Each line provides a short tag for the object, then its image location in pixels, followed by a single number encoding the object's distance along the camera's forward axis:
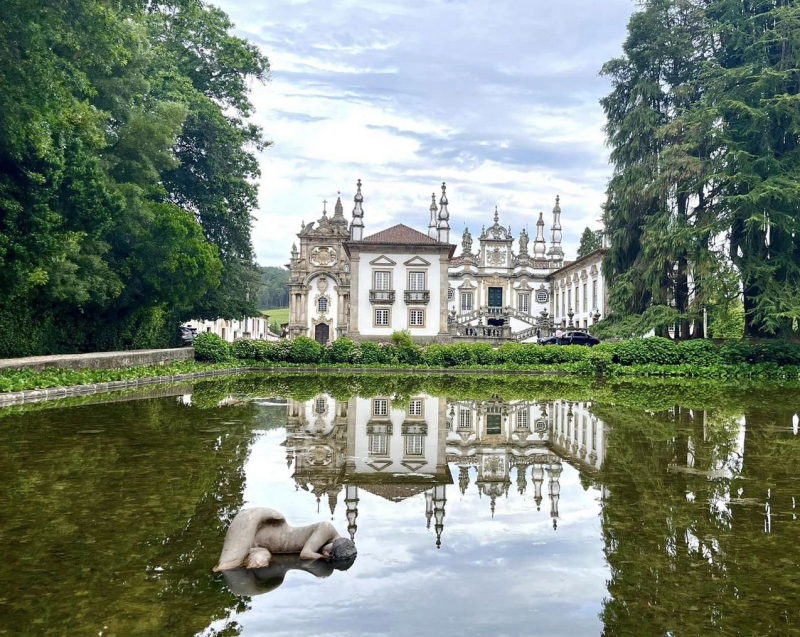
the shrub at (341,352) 27.45
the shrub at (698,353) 25.03
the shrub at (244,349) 27.55
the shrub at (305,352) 27.31
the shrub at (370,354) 27.42
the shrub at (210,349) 25.97
